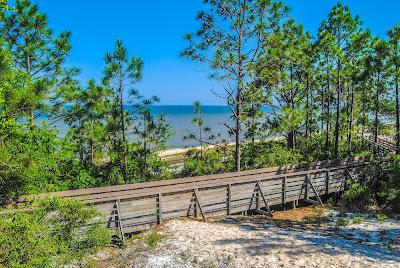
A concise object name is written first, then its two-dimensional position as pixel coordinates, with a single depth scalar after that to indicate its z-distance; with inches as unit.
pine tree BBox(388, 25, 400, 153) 956.6
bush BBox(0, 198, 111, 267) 303.4
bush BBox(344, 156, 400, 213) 721.6
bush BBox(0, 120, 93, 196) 414.6
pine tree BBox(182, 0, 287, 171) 773.3
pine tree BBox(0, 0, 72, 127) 707.4
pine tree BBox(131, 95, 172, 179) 964.6
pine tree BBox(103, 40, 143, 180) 890.1
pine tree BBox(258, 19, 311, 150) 792.3
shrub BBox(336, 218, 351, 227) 597.0
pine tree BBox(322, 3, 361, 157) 959.0
